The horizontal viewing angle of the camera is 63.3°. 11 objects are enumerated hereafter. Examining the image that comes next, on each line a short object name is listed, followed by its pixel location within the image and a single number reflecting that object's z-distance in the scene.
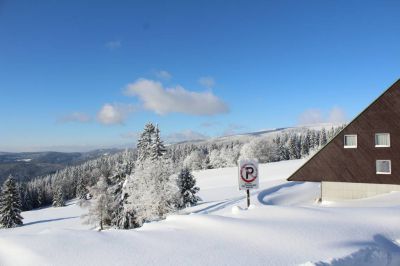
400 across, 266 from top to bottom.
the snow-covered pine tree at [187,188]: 49.19
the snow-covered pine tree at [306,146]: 127.38
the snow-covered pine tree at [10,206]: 61.34
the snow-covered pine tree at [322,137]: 122.90
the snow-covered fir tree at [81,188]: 120.04
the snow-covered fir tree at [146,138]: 64.00
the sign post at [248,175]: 11.19
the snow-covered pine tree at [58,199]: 108.69
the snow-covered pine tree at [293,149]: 128.25
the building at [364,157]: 23.56
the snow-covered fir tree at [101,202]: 46.81
